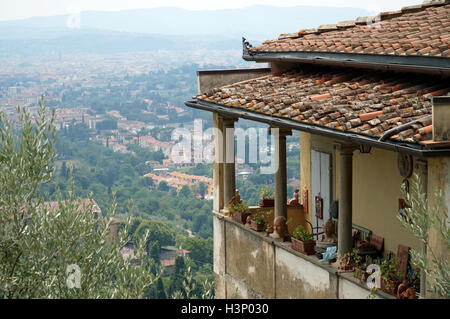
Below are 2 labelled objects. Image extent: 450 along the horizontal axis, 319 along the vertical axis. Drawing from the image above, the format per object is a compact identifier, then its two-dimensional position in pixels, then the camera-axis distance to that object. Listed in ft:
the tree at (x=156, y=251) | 190.89
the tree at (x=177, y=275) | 161.31
